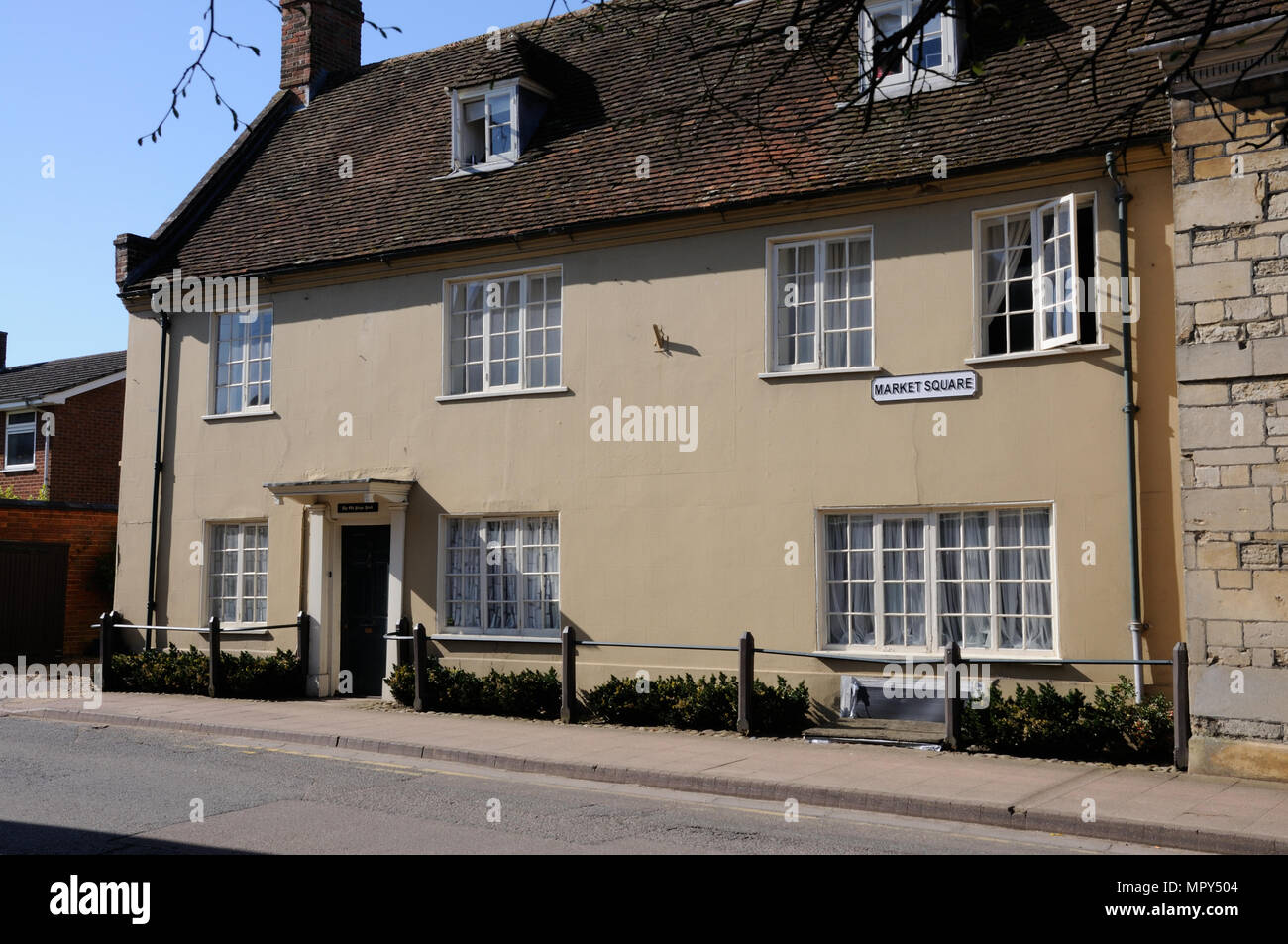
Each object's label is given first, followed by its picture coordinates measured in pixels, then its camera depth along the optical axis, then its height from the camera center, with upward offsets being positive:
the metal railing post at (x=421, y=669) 15.82 -1.14
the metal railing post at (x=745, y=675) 13.36 -1.04
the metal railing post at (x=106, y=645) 18.47 -0.97
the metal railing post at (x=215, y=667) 17.17 -1.22
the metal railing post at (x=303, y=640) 17.34 -0.85
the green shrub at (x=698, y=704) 13.61 -1.43
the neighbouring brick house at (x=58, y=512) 22.23 +1.33
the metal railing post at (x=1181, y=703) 11.00 -1.11
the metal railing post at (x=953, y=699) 12.25 -1.20
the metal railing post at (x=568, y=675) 14.63 -1.13
